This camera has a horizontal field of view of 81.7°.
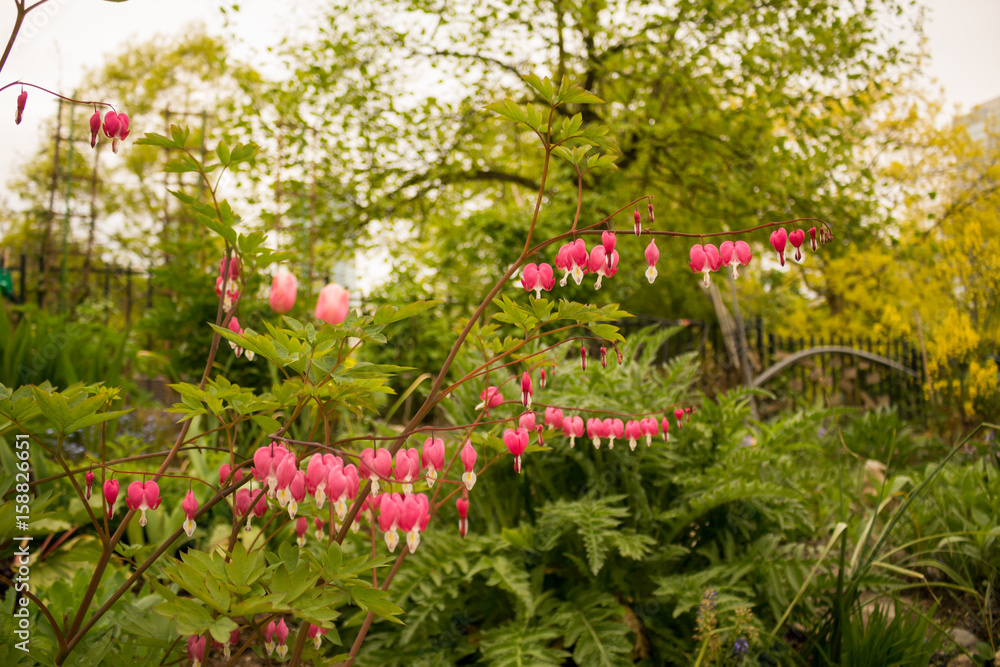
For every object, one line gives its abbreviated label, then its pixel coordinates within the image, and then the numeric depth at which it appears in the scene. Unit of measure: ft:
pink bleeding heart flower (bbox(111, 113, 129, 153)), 4.06
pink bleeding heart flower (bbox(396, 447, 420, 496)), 3.40
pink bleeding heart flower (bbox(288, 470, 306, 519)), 3.13
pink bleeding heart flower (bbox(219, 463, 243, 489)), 4.33
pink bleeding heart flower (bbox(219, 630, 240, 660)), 3.85
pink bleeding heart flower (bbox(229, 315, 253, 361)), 4.93
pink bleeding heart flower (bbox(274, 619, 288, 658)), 3.78
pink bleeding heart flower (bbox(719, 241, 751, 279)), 3.93
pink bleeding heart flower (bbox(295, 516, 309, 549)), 4.30
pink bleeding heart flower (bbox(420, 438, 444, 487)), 3.65
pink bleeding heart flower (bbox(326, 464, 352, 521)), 3.16
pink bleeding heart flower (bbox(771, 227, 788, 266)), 4.08
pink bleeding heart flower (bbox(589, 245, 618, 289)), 3.92
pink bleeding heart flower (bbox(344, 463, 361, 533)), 3.32
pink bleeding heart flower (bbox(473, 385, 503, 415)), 4.34
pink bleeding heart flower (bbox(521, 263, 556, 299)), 3.99
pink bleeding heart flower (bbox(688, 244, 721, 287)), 4.00
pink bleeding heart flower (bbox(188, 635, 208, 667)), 3.76
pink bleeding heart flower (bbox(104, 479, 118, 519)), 3.84
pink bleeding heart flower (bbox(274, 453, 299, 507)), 3.07
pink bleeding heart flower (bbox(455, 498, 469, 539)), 3.85
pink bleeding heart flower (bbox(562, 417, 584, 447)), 4.89
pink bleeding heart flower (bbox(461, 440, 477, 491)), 3.81
